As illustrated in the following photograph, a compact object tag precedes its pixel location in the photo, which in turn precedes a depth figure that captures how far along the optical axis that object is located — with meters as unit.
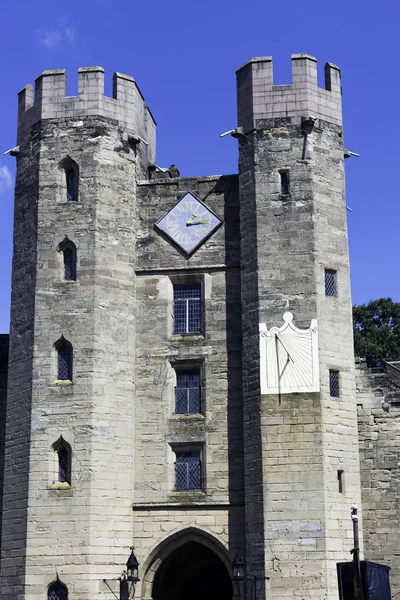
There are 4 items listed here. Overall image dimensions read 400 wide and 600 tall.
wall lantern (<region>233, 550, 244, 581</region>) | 24.89
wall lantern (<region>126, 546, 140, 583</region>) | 25.14
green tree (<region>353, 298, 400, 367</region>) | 44.81
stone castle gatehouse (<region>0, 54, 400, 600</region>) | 24.86
